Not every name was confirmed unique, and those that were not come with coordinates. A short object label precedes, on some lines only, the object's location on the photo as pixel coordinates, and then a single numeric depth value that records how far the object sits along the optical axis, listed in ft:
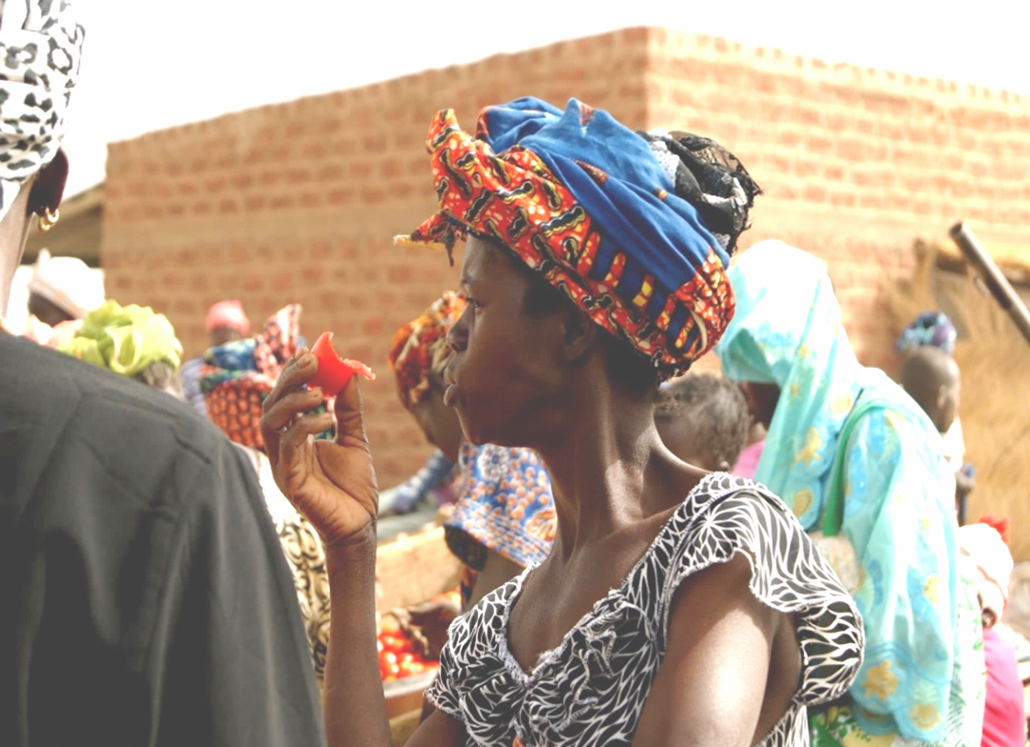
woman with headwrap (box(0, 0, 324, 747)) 3.98
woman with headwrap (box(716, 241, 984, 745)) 10.65
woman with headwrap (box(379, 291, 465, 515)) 14.70
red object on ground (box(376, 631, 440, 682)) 16.76
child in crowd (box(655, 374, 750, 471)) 15.08
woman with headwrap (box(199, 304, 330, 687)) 18.45
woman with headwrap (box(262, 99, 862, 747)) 6.43
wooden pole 27.76
